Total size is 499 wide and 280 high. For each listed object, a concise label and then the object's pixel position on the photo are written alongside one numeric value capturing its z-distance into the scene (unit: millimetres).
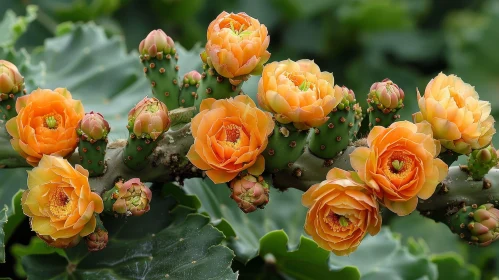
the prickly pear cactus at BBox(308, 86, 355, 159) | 985
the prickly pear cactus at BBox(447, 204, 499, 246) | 975
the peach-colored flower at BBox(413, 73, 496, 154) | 961
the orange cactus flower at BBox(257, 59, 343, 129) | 945
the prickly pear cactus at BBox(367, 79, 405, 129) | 991
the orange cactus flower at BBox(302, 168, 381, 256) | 942
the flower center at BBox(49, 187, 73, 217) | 945
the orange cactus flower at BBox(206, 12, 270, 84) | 967
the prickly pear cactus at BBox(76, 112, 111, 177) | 968
